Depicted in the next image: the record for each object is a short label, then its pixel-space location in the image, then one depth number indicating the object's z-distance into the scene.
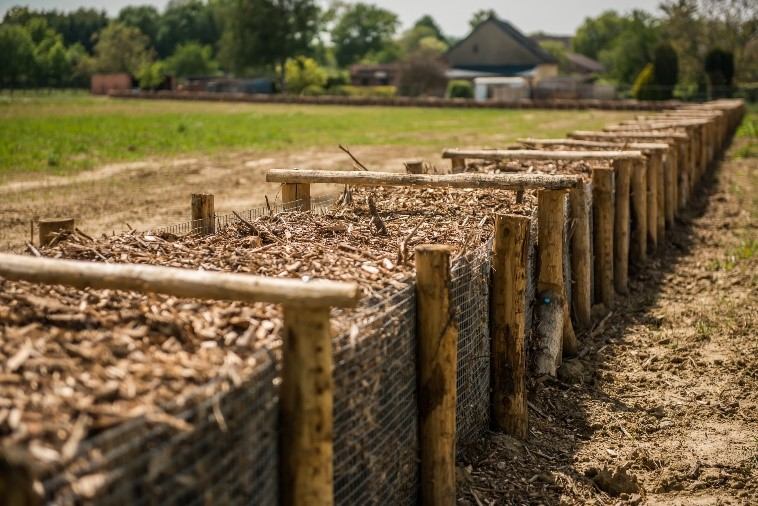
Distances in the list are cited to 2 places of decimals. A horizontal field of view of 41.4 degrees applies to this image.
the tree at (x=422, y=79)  85.62
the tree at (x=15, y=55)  77.94
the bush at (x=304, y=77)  94.69
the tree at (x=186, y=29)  165.88
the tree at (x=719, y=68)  59.94
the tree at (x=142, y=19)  165.62
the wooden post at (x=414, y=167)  10.49
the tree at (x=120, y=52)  116.88
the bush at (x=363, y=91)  84.13
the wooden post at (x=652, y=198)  13.30
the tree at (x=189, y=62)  135.12
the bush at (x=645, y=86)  60.16
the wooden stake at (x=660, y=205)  14.16
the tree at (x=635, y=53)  86.00
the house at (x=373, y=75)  113.50
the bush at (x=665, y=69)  61.34
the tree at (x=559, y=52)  128.88
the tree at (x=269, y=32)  107.12
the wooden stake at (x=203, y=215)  7.53
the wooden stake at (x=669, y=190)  15.29
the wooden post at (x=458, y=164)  12.06
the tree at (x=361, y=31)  161.38
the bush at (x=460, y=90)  77.81
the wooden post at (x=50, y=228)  6.78
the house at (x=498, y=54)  102.69
